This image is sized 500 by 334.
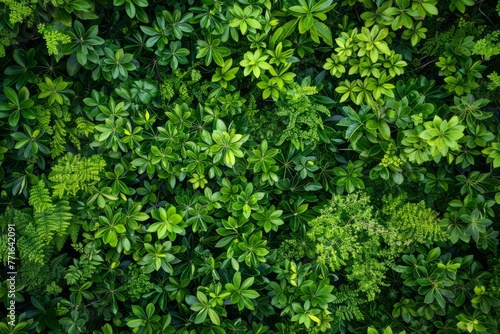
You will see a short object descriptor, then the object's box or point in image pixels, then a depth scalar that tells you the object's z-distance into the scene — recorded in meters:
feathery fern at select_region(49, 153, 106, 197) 2.78
